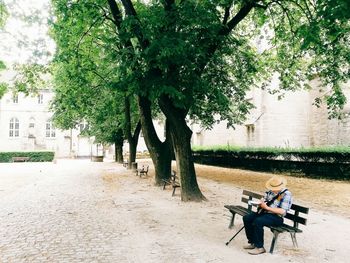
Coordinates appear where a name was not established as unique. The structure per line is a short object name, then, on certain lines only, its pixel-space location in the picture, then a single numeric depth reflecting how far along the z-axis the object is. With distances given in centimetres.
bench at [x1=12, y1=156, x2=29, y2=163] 4184
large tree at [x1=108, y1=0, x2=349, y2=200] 940
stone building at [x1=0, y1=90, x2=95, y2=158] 5502
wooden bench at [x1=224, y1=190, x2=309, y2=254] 644
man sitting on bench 653
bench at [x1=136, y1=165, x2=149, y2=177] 2108
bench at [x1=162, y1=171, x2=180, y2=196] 1351
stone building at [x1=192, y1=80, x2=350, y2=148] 3259
